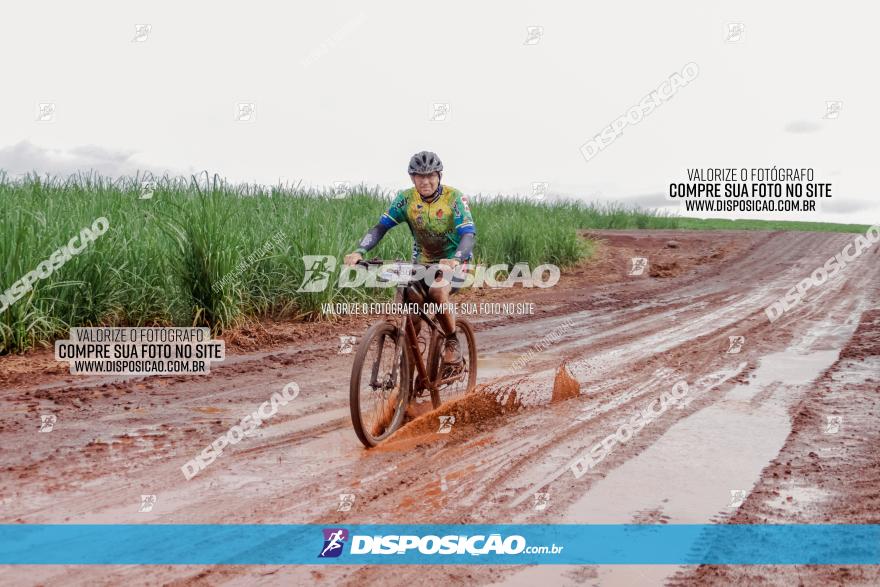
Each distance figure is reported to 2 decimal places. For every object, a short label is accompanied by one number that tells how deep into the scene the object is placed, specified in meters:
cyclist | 6.50
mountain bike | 5.89
